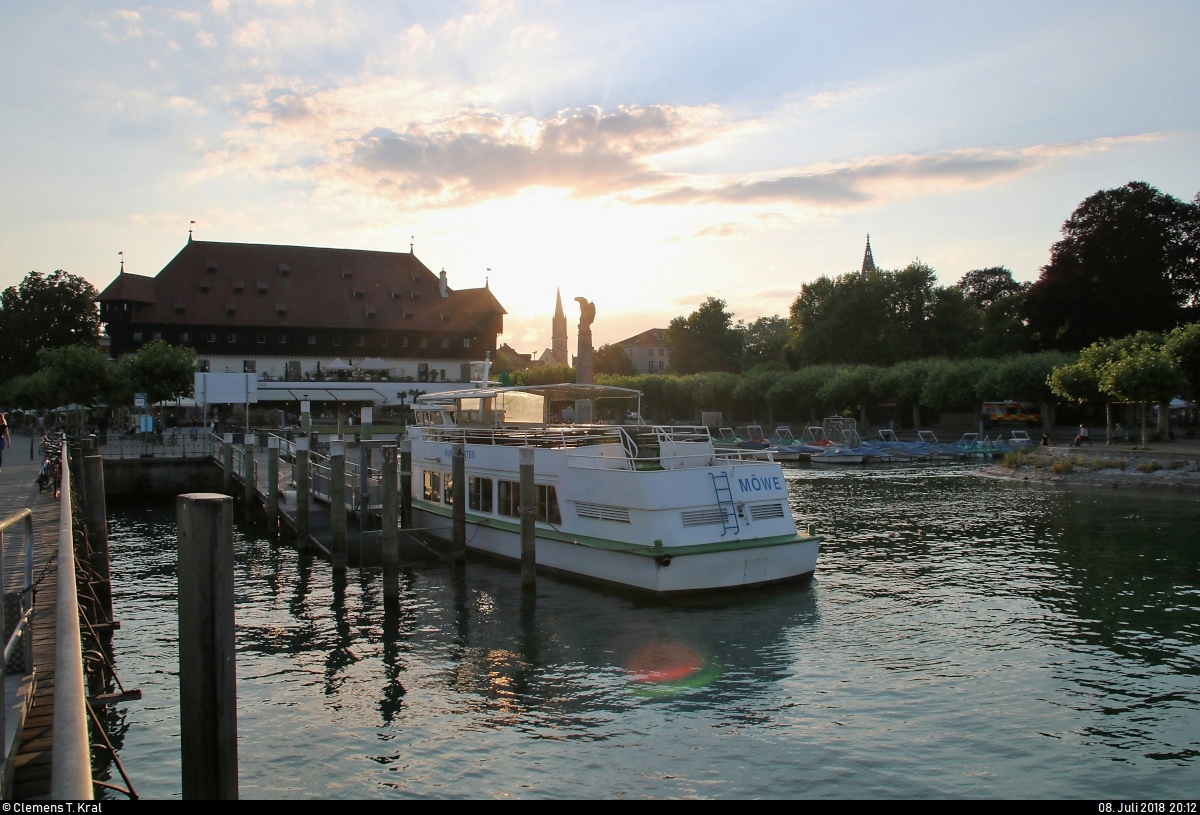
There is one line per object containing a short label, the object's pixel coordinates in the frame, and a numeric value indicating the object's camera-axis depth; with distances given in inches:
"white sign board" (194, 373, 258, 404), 1707.7
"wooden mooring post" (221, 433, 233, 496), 1386.6
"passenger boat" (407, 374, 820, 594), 681.0
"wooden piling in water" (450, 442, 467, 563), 820.0
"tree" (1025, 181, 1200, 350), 2522.1
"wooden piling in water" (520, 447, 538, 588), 728.3
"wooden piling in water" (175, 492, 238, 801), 225.6
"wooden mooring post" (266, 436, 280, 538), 1107.3
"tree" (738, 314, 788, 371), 3977.6
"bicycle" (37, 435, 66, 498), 965.8
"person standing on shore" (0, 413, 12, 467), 1131.3
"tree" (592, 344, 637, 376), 5216.5
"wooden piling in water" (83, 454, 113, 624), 661.9
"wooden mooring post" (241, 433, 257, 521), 1253.1
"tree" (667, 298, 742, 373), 4579.2
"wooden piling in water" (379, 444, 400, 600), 698.8
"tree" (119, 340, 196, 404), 2074.3
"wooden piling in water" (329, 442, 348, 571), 818.2
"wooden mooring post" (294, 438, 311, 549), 965.8
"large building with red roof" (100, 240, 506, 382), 3070.9
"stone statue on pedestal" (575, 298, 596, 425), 1293.1
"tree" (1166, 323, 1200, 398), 1707.7
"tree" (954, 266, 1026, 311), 3666.3
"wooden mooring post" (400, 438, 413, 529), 1040.8
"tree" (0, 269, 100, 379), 3361.2
